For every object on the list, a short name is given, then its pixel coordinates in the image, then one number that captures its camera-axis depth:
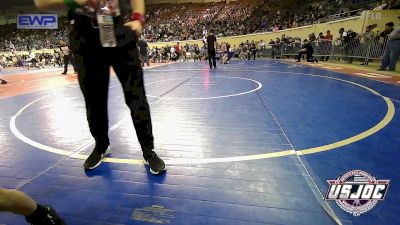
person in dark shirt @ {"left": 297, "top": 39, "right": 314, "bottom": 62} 13.84
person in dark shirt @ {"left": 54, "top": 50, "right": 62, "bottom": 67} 23.07
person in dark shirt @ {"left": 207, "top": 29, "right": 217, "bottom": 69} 12.41
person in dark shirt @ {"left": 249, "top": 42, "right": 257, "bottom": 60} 19.02
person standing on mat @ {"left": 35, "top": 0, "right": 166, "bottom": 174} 1.90
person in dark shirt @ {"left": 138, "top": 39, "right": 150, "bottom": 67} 14.33
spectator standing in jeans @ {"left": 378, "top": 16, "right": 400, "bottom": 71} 7.97
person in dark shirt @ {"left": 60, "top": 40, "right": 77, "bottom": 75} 12.11
